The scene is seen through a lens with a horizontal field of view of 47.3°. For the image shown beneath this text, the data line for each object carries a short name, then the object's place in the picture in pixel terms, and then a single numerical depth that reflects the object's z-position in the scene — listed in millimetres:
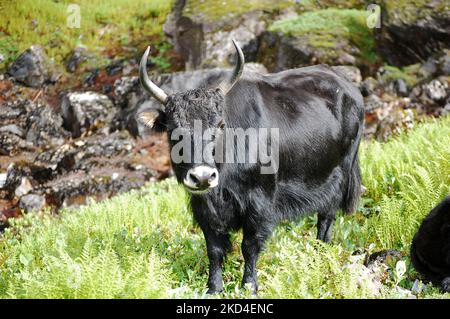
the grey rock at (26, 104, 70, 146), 9156
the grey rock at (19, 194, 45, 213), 8250
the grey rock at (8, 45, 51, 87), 9138
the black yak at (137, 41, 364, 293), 3865
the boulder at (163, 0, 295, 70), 10758
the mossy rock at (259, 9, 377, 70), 10039
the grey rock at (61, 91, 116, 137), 10086
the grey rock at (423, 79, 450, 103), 9078
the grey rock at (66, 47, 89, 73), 10453
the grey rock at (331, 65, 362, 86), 9734
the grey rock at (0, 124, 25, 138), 8734
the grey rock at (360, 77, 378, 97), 9516
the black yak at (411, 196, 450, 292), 3764
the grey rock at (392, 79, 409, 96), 9508
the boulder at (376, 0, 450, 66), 9734
